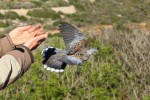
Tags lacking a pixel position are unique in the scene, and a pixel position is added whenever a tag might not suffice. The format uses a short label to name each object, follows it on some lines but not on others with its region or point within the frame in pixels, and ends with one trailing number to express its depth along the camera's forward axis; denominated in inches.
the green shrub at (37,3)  1638.8
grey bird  93.3
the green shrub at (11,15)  1256.2
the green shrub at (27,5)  1534.2
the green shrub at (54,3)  1611.7
